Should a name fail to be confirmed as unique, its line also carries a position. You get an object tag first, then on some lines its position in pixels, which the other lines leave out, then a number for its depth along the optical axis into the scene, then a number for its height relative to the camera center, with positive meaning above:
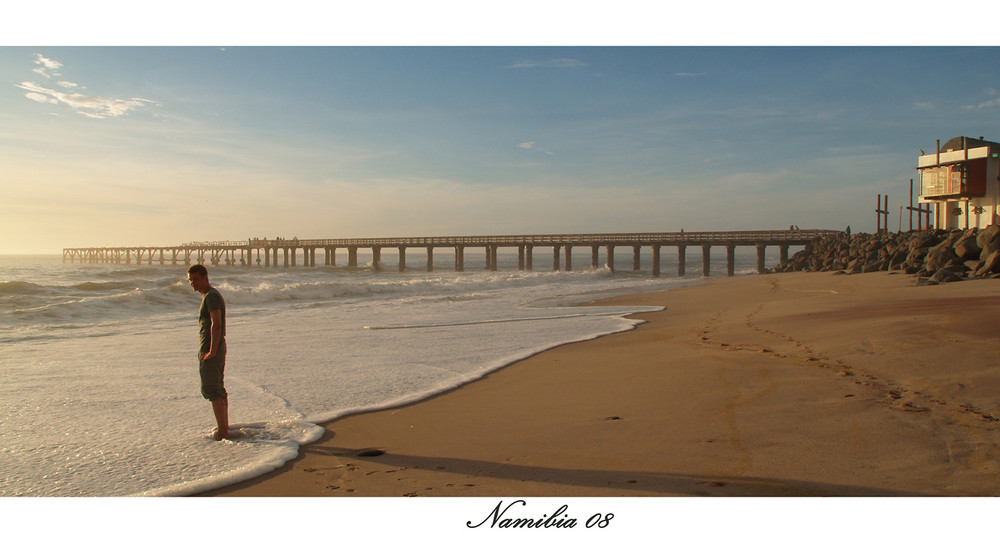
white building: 27.34 +3.00
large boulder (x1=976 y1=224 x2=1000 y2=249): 14.95 +0.21
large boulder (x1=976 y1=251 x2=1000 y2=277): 13.35 -0.54
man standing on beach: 4.70 -0.82
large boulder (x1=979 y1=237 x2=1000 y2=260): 14.38 -0.13
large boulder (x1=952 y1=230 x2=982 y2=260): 15.53 -0.13
